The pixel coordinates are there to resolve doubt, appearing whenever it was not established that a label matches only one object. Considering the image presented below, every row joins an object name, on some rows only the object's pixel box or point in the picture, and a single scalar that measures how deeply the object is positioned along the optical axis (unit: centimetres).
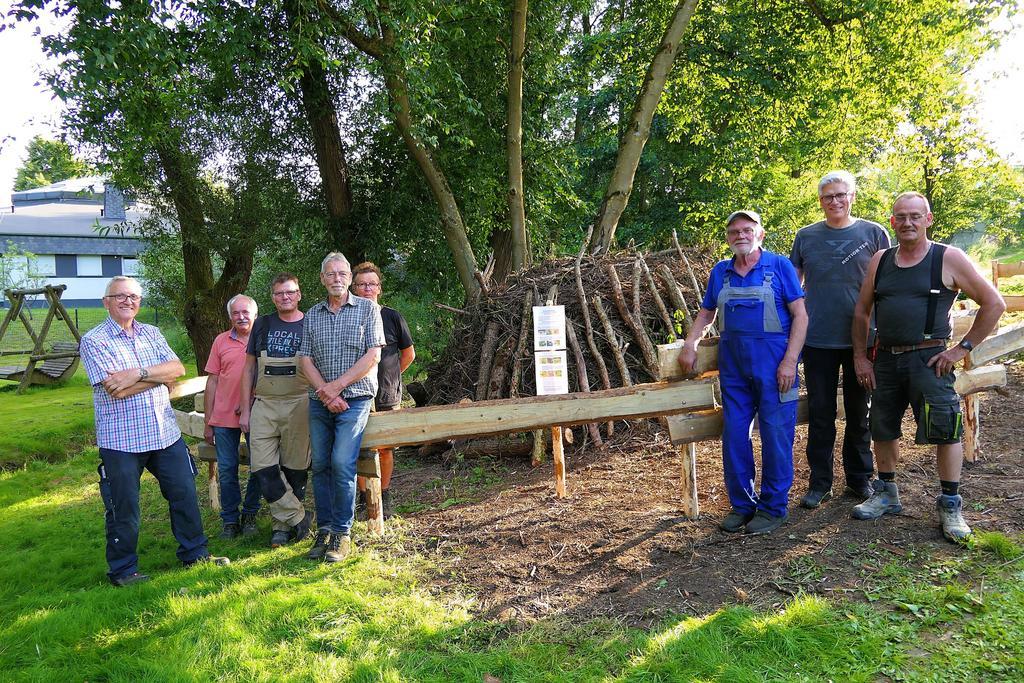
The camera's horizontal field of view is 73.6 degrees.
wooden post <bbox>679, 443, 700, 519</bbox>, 441
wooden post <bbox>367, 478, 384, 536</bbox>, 471
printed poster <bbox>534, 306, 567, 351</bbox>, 565
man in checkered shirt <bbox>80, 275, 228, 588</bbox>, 408
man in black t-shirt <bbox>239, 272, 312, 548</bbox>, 473
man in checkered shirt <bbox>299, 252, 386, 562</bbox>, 432
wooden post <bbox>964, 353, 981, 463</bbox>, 497
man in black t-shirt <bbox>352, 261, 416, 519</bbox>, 528
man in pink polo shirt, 519
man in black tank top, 370
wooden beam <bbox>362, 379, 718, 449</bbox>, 451
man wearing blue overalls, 393
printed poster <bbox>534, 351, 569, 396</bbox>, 552
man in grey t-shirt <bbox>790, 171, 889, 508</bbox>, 420
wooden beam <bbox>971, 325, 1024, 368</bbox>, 485
